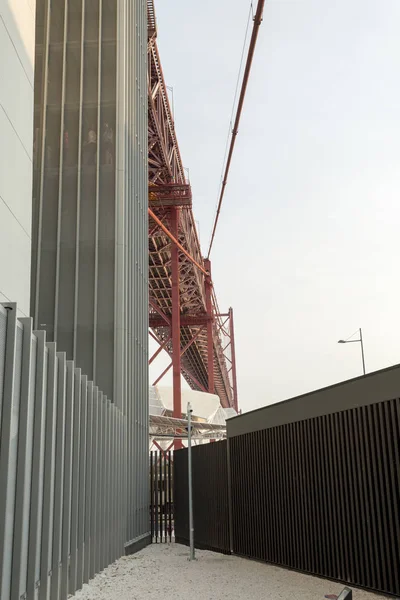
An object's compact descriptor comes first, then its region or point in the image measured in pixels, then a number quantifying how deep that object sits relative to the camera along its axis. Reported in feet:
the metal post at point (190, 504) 54.19
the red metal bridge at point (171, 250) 101.96
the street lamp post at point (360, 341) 104.79
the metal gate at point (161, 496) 72.28
